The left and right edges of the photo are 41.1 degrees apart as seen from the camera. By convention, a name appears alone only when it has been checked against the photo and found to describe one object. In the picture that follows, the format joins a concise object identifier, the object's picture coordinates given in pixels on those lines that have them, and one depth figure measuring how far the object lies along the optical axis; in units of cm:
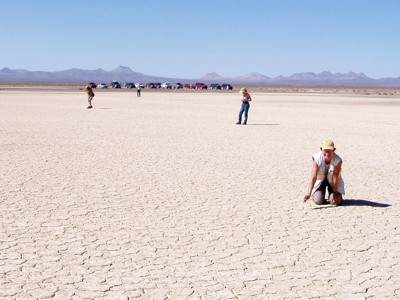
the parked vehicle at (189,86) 10830
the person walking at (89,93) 3219
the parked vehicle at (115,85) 10009
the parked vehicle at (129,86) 10142
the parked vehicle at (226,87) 10658
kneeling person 815
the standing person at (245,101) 2127
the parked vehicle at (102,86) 9644
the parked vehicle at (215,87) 10528
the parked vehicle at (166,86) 10781
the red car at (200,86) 10325
